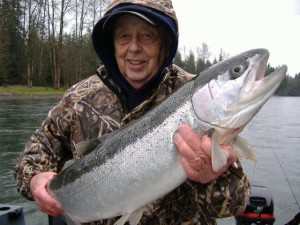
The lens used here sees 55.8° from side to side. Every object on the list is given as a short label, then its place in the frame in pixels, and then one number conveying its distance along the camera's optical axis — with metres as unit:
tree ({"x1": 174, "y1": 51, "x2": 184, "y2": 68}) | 49.89
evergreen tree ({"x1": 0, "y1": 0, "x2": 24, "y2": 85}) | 31.68
